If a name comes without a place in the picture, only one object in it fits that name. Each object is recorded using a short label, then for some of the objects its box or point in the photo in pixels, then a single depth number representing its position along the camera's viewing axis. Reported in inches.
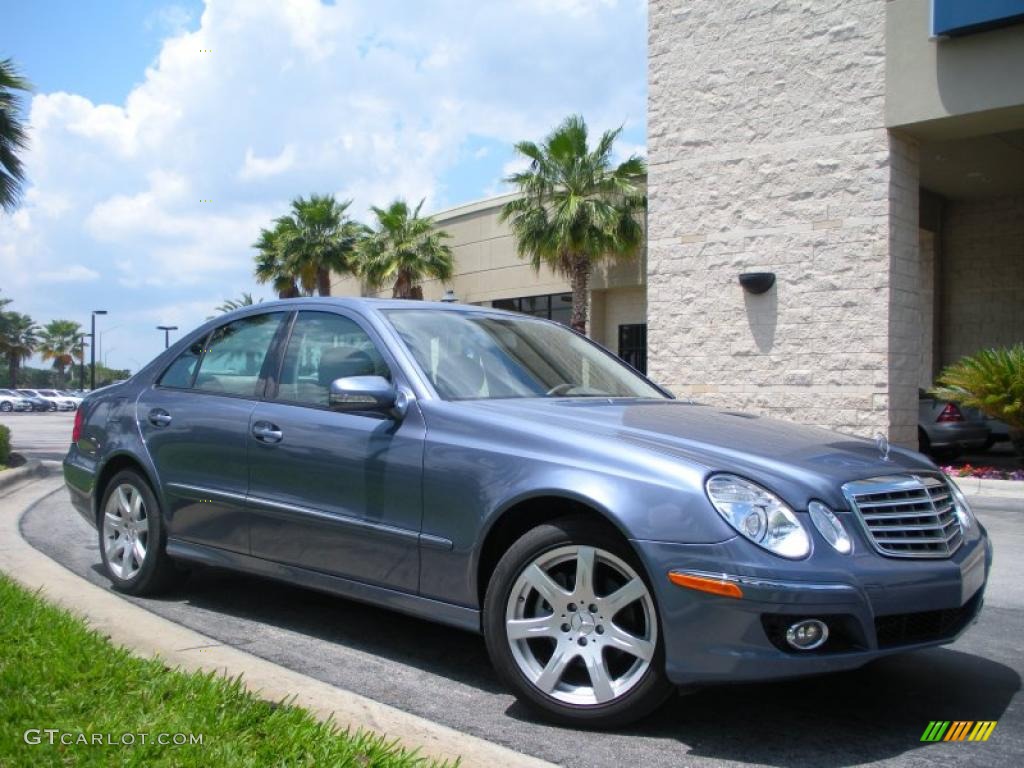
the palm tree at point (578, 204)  952.3
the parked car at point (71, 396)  2610.7
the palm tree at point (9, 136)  629.0
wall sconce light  565.6
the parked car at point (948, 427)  616.4
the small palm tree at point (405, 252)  1229.7
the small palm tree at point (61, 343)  3506.4
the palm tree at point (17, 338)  3112.7
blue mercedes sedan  126.6
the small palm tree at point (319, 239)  1413.6
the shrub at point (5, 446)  500.1
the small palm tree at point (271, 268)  1579.7
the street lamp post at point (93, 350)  2294.5
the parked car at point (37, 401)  2468.4
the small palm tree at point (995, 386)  484.7
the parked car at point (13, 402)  2386.8
